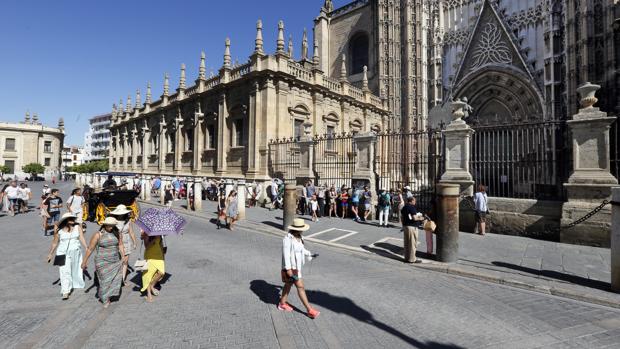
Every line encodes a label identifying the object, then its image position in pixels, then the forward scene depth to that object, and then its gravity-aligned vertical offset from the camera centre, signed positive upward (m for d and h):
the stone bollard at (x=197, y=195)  14.98 -0.70
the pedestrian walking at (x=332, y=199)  13.35 -0.79
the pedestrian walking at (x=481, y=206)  9.03 -0.74
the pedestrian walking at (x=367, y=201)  12.12 -0.79
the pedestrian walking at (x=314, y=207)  12.44 -1.06
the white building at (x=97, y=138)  92.50 +13.59
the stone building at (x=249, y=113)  17.56 +4.87
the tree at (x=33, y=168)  50.53 +2.08
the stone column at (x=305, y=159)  15.00 +1.14
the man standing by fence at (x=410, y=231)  6.73 -1.11
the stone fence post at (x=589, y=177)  7.57 +0.14
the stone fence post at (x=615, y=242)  5.00 -1.00
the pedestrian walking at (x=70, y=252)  4.84 -1.18
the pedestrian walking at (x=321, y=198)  13.35 -0.73
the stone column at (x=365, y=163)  12.77 +0.80
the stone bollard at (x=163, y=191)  17.68 -0.62
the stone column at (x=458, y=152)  9.66 +0.96
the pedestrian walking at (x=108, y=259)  4.50 -1.20
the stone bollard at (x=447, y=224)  6.72 -0.95
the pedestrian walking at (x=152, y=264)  4.72 -1.31
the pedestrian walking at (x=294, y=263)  4.11 -1.13
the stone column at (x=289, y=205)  10.38 -0.82
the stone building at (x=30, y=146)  52.12 +6.31
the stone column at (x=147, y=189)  20.09 -0.55
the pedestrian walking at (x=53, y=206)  9.91 -0.83
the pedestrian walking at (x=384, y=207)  10.90 -0.94
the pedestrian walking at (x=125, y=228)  5.12 -0.90
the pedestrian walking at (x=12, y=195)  13.53 -0.66
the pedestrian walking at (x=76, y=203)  8.99 -0.69
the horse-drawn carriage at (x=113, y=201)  10.89 -0.74
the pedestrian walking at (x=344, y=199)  13.01 -0.78
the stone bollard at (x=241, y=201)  12.25 -0.82
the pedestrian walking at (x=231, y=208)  10.56 -0.95
